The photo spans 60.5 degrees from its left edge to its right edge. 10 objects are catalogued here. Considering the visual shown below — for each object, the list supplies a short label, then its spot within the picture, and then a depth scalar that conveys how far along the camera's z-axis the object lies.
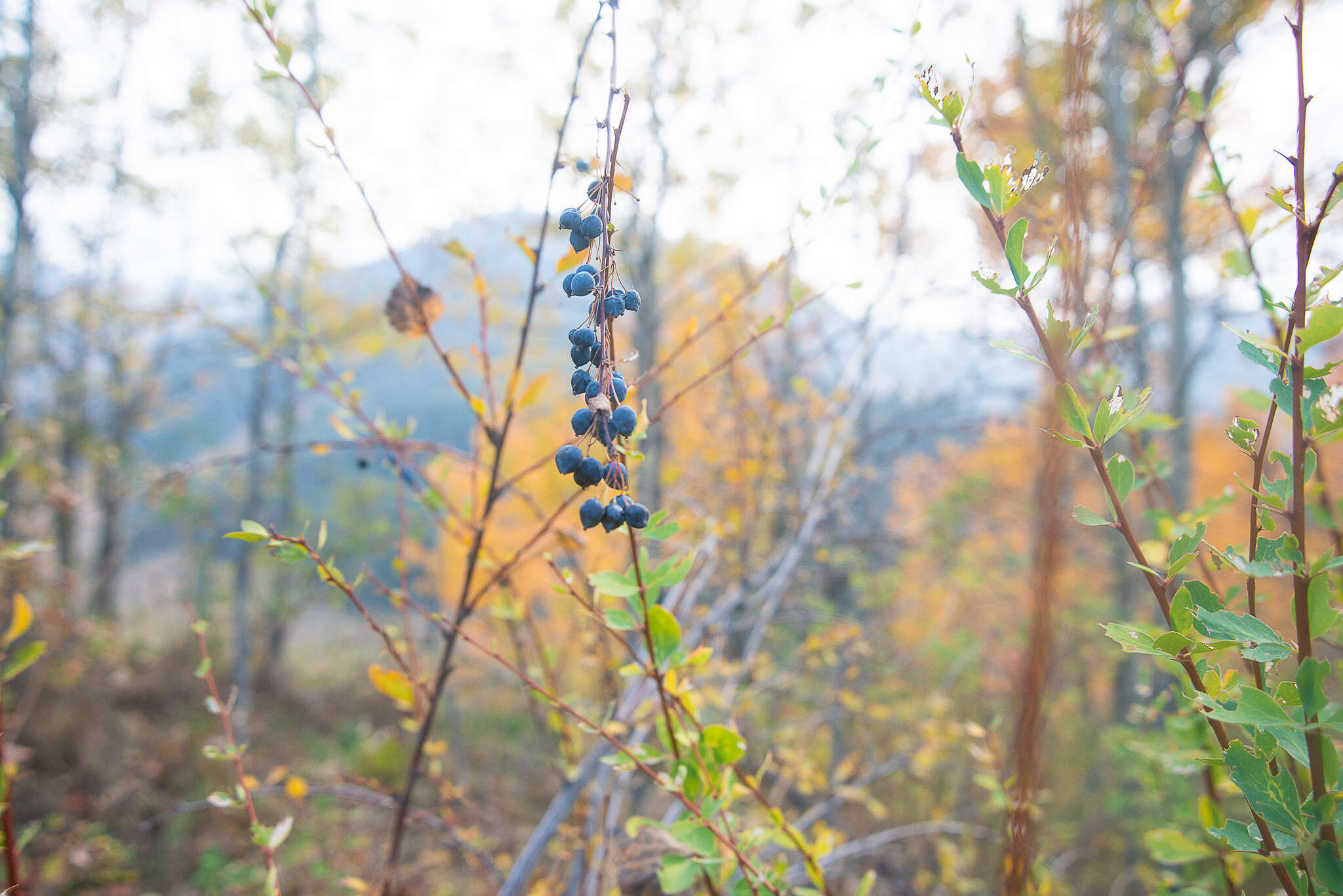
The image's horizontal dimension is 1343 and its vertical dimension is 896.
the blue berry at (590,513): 0.33
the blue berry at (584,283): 0.34
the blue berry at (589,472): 0.33
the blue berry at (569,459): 0.33
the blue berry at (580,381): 0.32
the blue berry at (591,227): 0.33
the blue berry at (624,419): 0.32
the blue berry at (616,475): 0.32
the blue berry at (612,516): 0.32
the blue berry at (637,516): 0.32
